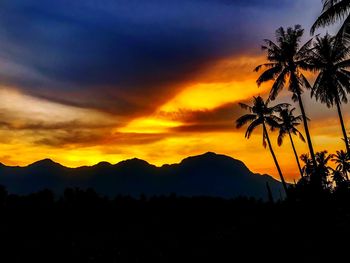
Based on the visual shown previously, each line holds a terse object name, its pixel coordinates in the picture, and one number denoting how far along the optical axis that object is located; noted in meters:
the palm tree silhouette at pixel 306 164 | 58.08
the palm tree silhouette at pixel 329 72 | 32.44
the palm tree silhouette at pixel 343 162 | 62.62
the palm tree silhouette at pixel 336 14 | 18.31
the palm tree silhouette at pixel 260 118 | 44.69
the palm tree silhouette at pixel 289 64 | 33.66
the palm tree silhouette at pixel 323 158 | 61.61
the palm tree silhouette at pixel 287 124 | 47.38
